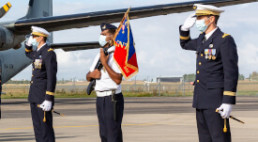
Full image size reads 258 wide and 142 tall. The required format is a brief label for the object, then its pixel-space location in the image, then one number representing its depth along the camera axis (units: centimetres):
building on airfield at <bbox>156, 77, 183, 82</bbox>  9594
